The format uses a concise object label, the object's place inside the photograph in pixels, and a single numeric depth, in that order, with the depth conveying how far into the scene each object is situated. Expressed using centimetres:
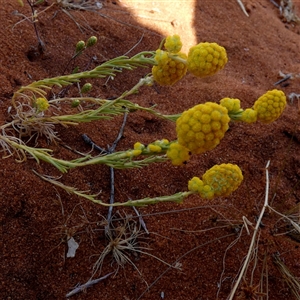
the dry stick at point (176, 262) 19
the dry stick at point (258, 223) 16
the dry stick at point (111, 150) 20
